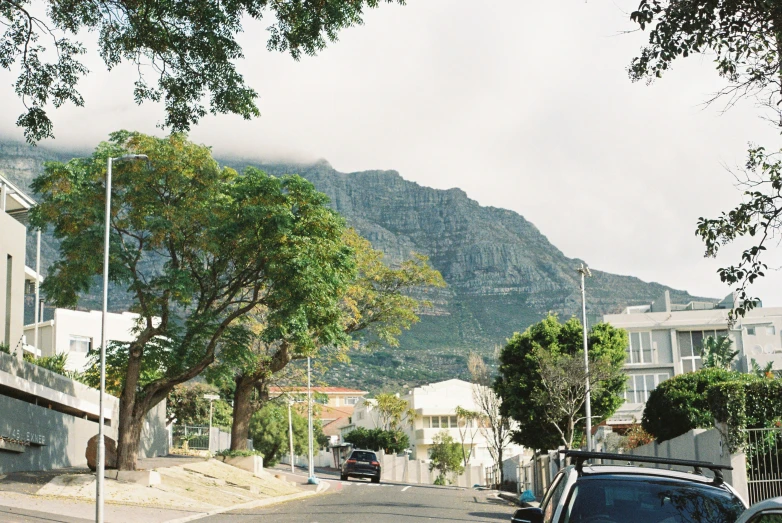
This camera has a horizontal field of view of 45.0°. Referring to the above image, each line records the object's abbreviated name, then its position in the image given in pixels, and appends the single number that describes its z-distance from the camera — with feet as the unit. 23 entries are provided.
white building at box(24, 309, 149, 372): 217.77
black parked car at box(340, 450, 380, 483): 180.65
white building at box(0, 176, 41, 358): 124.47
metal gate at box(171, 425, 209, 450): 221.66
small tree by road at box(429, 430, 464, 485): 284.20
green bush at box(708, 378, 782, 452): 60.90
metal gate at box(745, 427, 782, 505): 60.29
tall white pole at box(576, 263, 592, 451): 125.15
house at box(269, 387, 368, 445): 475.68
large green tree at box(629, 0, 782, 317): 33.58
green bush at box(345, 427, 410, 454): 333.62
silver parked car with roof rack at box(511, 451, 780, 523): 23.84
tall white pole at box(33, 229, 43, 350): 175.91
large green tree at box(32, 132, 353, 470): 93.91
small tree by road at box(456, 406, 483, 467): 286.25
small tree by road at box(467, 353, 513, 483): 208.54
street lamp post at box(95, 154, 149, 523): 65.10
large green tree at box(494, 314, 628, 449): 160.15
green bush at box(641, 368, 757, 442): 96.32
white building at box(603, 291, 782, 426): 217.97
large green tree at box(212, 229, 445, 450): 134.72
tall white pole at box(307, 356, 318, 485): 147.64
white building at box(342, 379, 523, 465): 336.29
